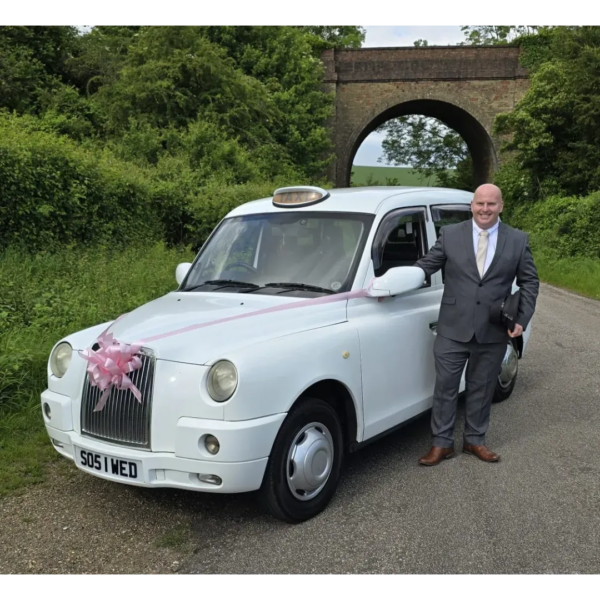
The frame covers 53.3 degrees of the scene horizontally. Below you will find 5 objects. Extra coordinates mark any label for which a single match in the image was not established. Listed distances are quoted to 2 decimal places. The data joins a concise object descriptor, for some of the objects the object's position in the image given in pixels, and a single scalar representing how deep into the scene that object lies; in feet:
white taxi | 10.64
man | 13.97
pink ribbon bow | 11.11
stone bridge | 90.68
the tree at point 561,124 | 69.46
